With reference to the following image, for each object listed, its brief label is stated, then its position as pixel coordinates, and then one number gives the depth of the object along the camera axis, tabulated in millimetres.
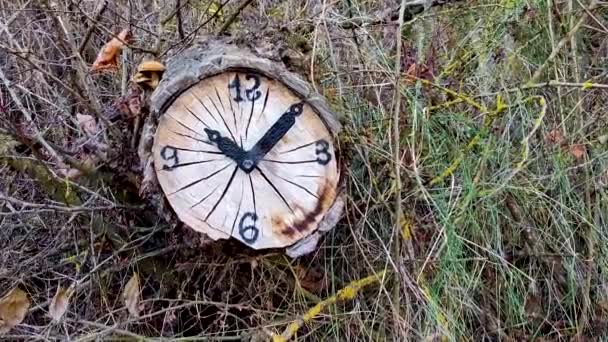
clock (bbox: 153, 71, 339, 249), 1802
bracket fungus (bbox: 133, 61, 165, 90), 1837
